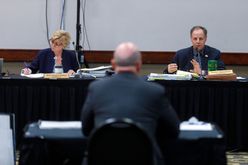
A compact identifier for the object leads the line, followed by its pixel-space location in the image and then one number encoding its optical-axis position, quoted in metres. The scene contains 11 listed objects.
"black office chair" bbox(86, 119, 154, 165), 4.21
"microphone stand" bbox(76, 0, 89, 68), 10.46
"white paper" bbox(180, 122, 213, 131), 5.16
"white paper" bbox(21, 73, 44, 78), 8.19
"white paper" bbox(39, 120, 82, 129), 5.14
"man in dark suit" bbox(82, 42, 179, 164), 4.49
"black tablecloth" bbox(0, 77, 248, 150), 7.84
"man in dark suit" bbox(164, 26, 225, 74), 9.06
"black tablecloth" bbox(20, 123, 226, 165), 4.89
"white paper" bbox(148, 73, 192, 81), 8.01
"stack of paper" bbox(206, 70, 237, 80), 8.06
